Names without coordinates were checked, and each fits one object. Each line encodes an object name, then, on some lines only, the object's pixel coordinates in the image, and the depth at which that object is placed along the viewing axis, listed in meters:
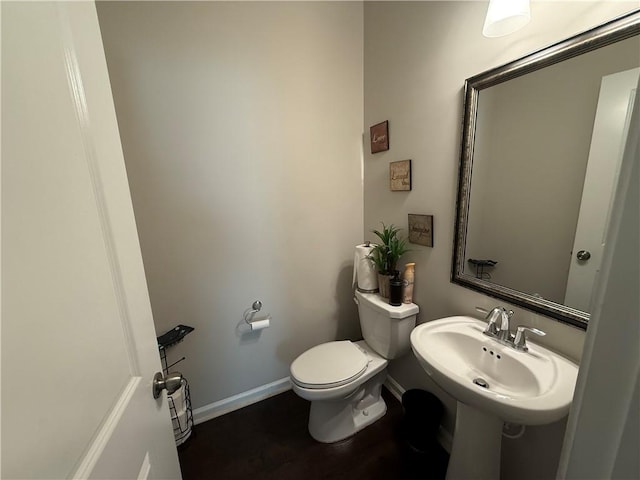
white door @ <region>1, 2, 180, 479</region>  0.31
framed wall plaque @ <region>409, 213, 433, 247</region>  1.38
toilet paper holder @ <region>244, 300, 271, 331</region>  1.62
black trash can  1.39
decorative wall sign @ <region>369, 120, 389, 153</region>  1.57
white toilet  1.34
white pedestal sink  0.75
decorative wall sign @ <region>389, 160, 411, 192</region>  1.45
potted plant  1.49
